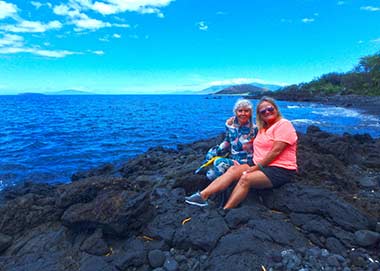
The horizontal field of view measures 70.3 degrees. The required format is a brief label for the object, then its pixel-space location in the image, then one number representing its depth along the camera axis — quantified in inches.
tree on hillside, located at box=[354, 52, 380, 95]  2632.9
